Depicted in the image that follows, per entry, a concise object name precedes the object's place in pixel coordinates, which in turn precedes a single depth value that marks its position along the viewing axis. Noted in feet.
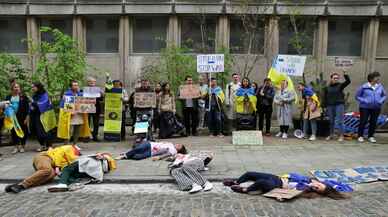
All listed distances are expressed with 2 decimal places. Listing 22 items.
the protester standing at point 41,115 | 34.99
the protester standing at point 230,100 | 40.40
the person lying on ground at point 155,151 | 31.37
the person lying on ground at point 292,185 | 22.80
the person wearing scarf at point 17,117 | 34.73
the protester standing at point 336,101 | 37.60
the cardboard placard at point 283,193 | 21.87
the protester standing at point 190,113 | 40.14
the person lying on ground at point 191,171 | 24.35
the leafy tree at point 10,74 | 39.01
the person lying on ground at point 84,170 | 25.28
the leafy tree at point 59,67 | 39.52
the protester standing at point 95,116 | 39.01
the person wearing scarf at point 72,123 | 36.40
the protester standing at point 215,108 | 40.16
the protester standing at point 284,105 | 39.01
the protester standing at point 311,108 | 38.22
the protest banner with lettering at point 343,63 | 37.86
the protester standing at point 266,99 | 39.81
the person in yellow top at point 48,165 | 24.81
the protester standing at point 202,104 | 40.70
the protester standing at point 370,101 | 36.81
